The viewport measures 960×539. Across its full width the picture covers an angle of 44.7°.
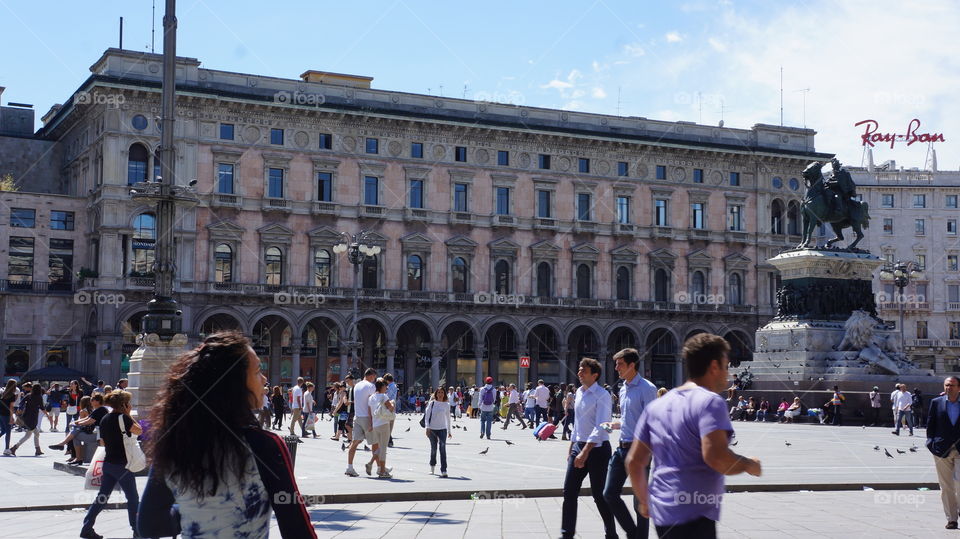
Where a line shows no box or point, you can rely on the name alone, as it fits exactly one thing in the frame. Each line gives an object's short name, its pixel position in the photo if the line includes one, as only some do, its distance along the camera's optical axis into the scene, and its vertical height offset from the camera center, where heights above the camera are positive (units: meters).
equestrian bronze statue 32.69 +3.39
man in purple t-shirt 5.66 -0.64
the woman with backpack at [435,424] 18.11 -1.57
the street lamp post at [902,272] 46.09 +2.18
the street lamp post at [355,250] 41.78 +2.68
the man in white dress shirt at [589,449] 10.01 -1.10
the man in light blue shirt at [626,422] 9.37 -0.83
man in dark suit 12.18 -1.24
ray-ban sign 84.50 +13.56
